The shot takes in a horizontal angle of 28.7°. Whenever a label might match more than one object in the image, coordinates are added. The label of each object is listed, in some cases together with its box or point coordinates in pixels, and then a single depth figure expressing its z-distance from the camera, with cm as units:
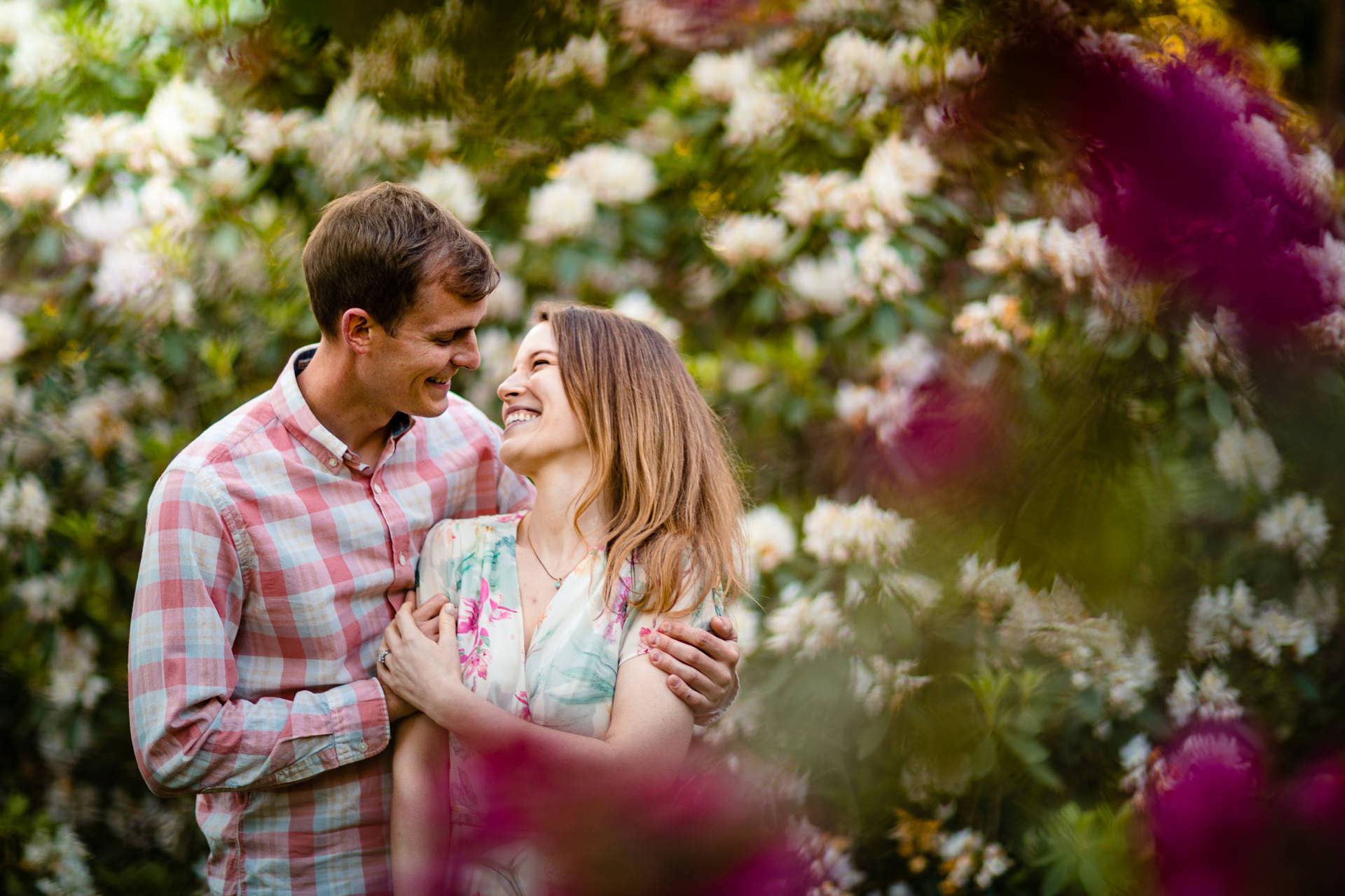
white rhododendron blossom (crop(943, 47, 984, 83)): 182
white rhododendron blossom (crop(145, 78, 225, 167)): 342
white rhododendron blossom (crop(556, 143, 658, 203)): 333
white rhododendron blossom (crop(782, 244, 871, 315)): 332
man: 271
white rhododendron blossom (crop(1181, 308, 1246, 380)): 168
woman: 273
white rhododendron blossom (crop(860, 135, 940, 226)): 326
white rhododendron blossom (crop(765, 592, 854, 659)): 312
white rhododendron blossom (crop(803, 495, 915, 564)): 310
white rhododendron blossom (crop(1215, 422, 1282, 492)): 201
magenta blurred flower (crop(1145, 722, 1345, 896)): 159
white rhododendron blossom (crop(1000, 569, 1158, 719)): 201
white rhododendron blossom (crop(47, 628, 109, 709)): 344
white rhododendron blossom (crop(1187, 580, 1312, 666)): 226
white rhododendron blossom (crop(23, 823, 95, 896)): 347
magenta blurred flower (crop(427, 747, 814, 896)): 142
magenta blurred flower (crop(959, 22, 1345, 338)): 146
